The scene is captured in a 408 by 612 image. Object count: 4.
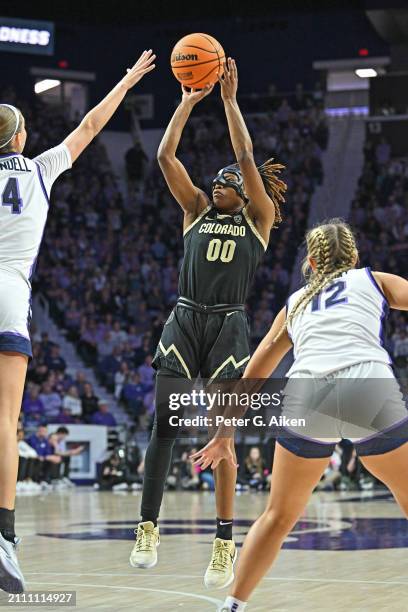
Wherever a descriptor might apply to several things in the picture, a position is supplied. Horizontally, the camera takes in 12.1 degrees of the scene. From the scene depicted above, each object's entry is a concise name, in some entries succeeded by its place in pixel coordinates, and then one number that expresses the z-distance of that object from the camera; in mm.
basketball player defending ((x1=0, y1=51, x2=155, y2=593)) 9492
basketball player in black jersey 11443
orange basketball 12030
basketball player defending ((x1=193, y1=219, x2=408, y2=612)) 8388
